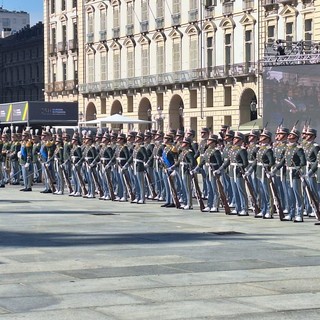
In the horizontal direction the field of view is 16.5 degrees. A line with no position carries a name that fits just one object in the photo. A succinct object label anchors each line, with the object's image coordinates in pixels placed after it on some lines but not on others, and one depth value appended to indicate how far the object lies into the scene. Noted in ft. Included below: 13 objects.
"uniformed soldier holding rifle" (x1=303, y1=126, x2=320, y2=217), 67.67
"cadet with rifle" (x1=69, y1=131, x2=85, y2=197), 95.50
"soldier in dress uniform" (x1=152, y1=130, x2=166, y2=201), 86.58
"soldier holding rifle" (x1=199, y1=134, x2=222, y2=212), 76.64
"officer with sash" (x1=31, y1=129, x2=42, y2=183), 105.81
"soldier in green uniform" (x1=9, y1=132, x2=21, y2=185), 114.62
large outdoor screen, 105.29
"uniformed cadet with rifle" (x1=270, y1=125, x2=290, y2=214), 69.46
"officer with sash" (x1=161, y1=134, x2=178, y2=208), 82.38
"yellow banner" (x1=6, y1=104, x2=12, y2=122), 170.11
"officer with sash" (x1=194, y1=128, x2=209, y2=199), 81.30
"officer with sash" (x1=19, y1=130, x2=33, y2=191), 105.19
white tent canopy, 161.38
